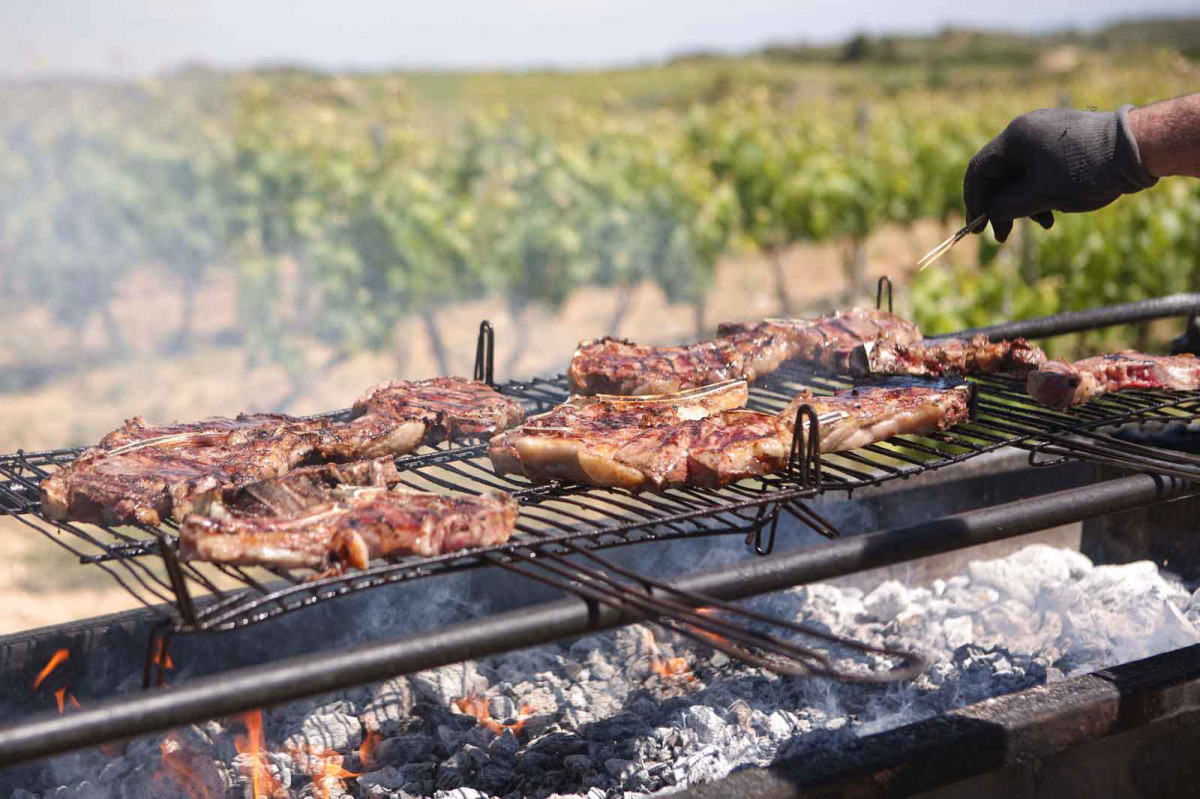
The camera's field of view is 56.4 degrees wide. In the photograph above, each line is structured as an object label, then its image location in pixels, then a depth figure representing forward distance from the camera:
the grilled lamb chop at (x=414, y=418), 3.53
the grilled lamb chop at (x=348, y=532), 2.59
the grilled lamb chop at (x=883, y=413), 3.45
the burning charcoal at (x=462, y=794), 3.38
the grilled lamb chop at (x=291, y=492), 2.83
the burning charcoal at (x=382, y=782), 3.48
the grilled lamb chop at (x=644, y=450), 3.19
